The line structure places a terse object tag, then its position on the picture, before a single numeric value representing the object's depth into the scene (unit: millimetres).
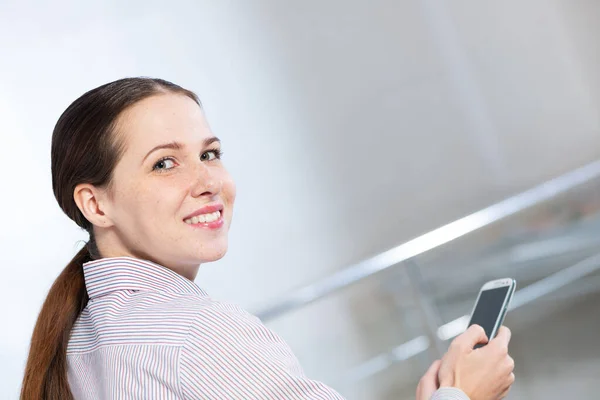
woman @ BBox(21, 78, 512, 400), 1835
